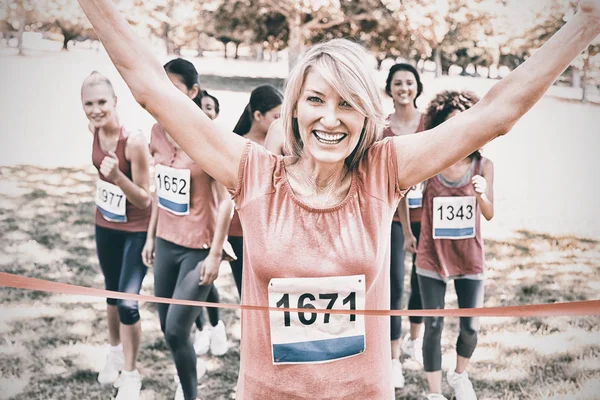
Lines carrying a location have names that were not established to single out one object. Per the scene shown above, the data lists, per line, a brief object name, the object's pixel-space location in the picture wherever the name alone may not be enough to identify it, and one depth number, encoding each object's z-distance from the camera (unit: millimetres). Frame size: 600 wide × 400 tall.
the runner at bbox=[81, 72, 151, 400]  3678
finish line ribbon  1671
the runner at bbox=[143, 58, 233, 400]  3344
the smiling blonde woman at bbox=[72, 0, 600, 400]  1515
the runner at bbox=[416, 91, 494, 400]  3549
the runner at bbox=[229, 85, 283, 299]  3930
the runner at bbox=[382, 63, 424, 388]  3912
